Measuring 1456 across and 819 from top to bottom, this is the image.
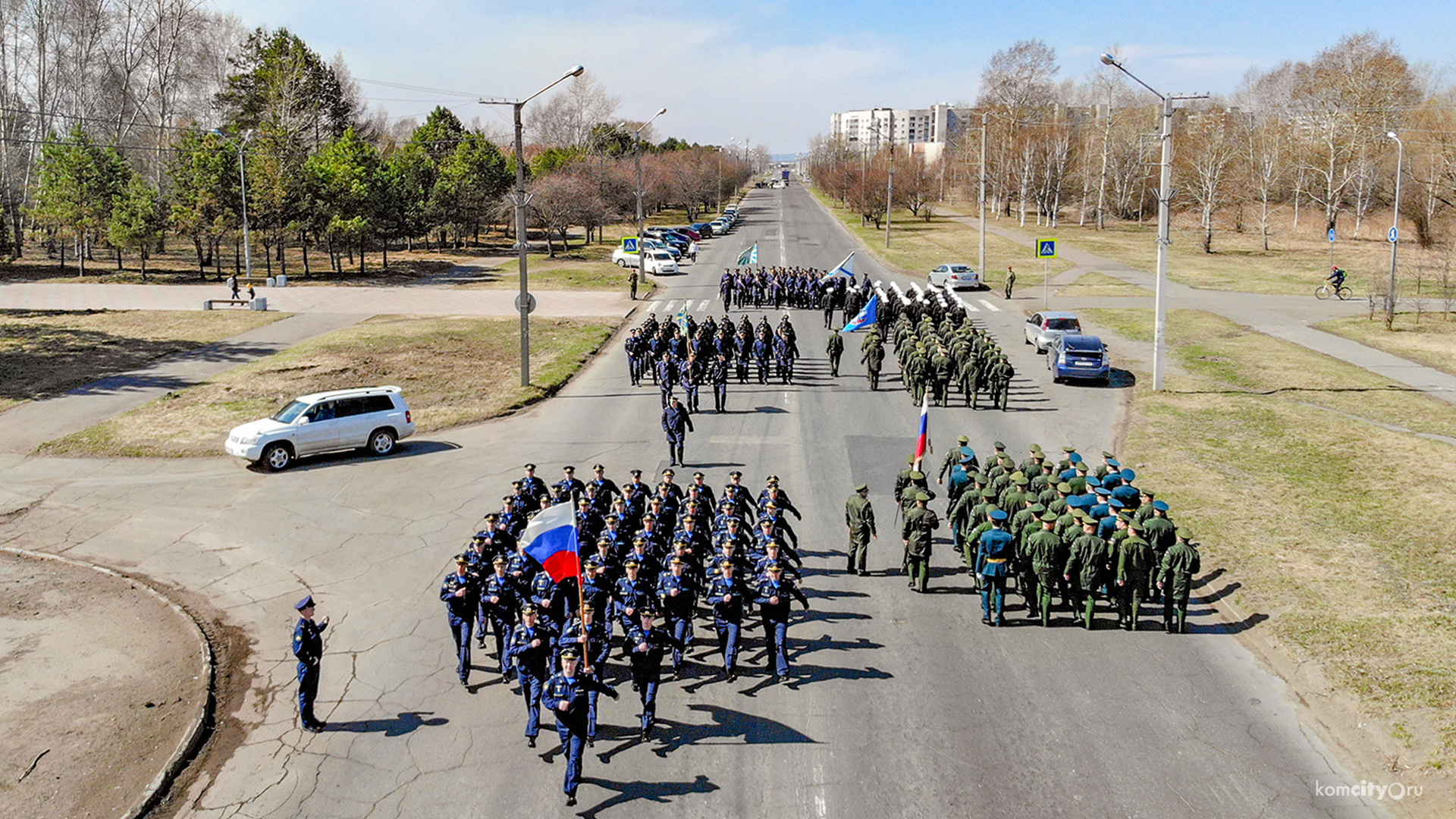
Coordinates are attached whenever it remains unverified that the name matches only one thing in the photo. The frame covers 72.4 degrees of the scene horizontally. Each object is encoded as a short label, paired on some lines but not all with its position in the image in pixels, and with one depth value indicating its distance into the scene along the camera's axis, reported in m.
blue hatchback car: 27.59
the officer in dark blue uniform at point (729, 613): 11.46
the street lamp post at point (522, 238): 25.17
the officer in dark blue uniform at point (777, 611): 11.39
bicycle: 46.78
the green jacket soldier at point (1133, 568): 12.56
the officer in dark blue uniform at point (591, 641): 9.98
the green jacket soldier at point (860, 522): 14.28
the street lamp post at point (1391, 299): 37.78
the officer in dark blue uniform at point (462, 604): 11.34
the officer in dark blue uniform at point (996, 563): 12.84
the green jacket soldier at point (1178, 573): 12.42
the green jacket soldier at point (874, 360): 27.27
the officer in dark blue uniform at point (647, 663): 10.08
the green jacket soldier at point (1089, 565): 12.67
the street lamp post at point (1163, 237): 24.17
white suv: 21.12
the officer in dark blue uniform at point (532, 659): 9.99
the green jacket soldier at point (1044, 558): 12.74
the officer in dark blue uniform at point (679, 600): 11.70
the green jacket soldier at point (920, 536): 13.76
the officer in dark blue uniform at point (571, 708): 9.05
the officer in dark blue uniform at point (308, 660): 10.38
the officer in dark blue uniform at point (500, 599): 11.54
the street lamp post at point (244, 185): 48.12
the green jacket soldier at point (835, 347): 28.67
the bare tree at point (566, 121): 111.12
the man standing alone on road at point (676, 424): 19.77
